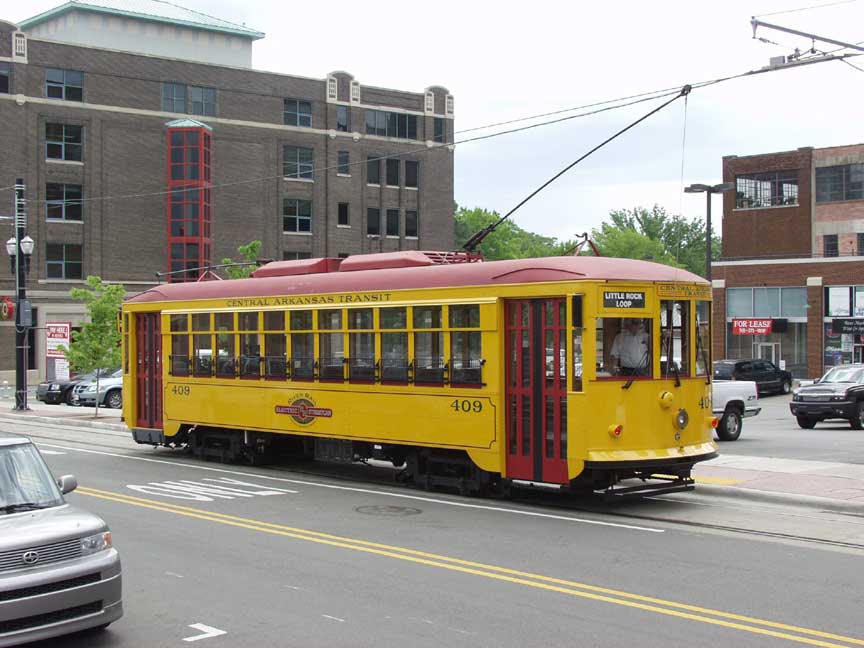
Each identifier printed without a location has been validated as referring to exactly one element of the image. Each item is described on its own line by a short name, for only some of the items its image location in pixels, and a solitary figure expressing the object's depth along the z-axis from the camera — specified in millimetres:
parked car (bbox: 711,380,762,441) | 22609
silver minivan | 6754
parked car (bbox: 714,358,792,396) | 42531
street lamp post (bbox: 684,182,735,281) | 33188
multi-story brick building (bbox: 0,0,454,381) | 55875
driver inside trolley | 13109
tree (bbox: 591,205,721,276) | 101938
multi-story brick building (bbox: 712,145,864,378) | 51812
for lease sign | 53519
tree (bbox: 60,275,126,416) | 32000
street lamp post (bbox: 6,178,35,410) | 34656
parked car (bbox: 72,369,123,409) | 36875
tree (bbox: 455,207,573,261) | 108494
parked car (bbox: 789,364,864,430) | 27047
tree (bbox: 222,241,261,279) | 45888
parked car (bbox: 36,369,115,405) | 39344
